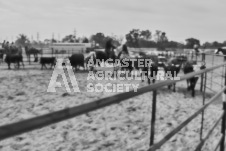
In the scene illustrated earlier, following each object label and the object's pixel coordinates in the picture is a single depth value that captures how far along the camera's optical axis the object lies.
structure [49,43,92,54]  47.88
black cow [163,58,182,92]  11.24
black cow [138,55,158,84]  11.46
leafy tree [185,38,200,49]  83.68
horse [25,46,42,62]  23.46
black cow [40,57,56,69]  16.94
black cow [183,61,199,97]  10.54
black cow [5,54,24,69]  16.78
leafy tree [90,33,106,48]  102.05
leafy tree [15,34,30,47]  95.86
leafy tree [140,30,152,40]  110.22
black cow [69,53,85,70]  16.23
